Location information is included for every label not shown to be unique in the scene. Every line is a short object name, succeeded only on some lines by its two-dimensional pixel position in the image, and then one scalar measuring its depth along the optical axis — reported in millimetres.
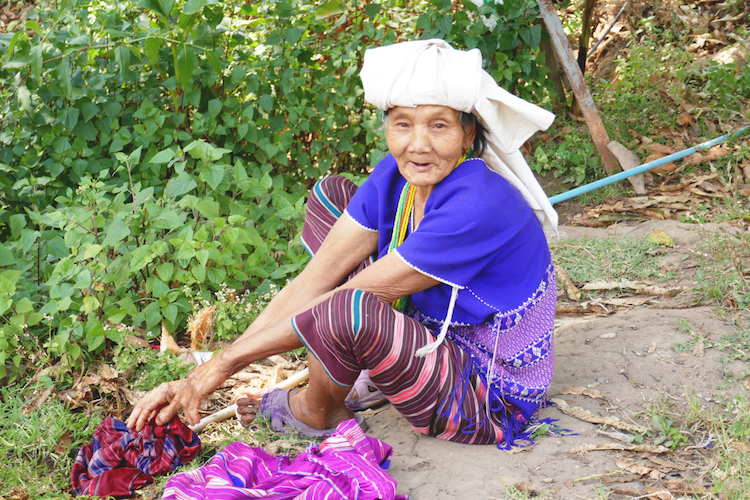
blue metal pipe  3920
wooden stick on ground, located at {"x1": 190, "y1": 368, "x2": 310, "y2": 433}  2453
